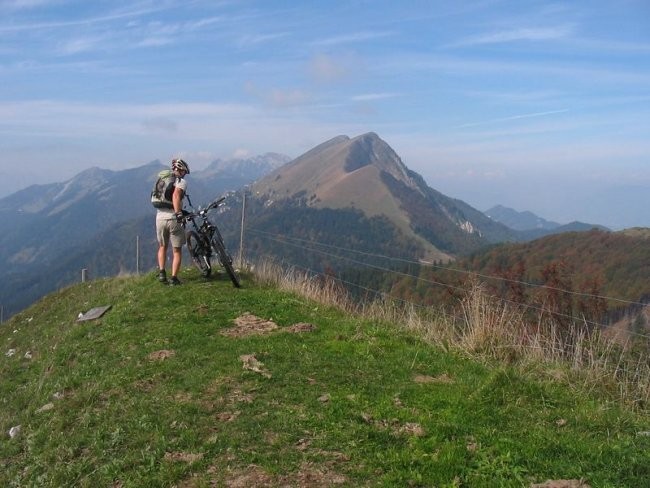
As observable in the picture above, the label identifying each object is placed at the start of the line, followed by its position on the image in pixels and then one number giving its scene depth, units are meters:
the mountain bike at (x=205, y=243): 12.95
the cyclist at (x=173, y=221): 12.48
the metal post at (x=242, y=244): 15.63
